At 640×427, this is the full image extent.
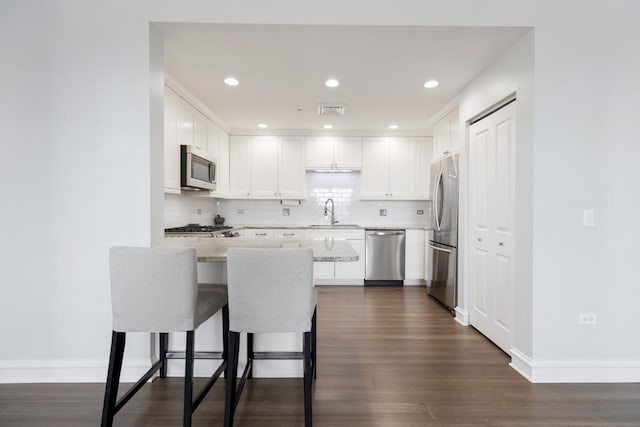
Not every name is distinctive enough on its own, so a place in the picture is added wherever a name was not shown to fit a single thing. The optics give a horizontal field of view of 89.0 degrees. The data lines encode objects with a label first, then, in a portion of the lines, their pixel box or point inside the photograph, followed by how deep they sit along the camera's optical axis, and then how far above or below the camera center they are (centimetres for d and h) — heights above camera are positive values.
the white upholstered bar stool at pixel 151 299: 157 -43
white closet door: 253 -10
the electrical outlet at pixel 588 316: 220 -70
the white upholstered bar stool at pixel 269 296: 157 -42
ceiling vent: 385 +124
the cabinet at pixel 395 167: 523 +72
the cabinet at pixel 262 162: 521 +79
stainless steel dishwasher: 489 -65
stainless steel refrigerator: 347 -25
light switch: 220 -4
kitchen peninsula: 219 -87
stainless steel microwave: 332 +46
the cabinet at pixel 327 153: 523 +94
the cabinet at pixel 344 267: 492 -84
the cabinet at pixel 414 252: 490 -61
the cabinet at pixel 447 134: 370 +95
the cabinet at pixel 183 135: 305 +86
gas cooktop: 351 -21
